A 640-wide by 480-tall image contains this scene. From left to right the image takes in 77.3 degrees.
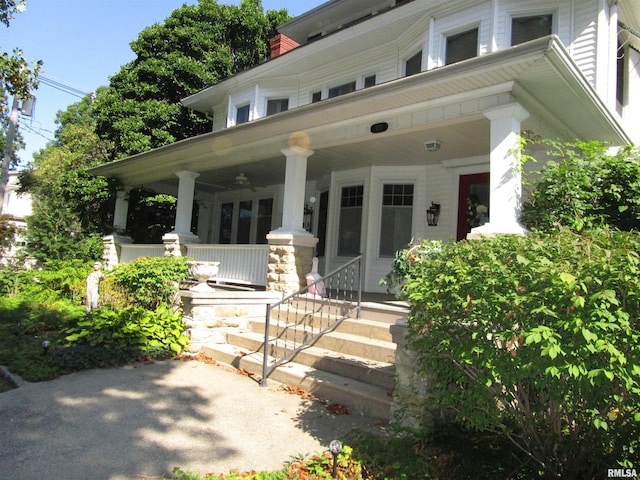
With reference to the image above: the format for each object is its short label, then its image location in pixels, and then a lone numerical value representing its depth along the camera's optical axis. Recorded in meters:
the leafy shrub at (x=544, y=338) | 2.10
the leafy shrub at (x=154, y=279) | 7.27
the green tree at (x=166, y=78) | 14.75
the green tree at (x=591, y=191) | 4.58
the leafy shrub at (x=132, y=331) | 5.88
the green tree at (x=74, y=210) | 12.41
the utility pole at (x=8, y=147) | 17.02
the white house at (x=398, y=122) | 5.11
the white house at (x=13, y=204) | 35.69
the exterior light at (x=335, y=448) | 2.62
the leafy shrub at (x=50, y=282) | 9.99
